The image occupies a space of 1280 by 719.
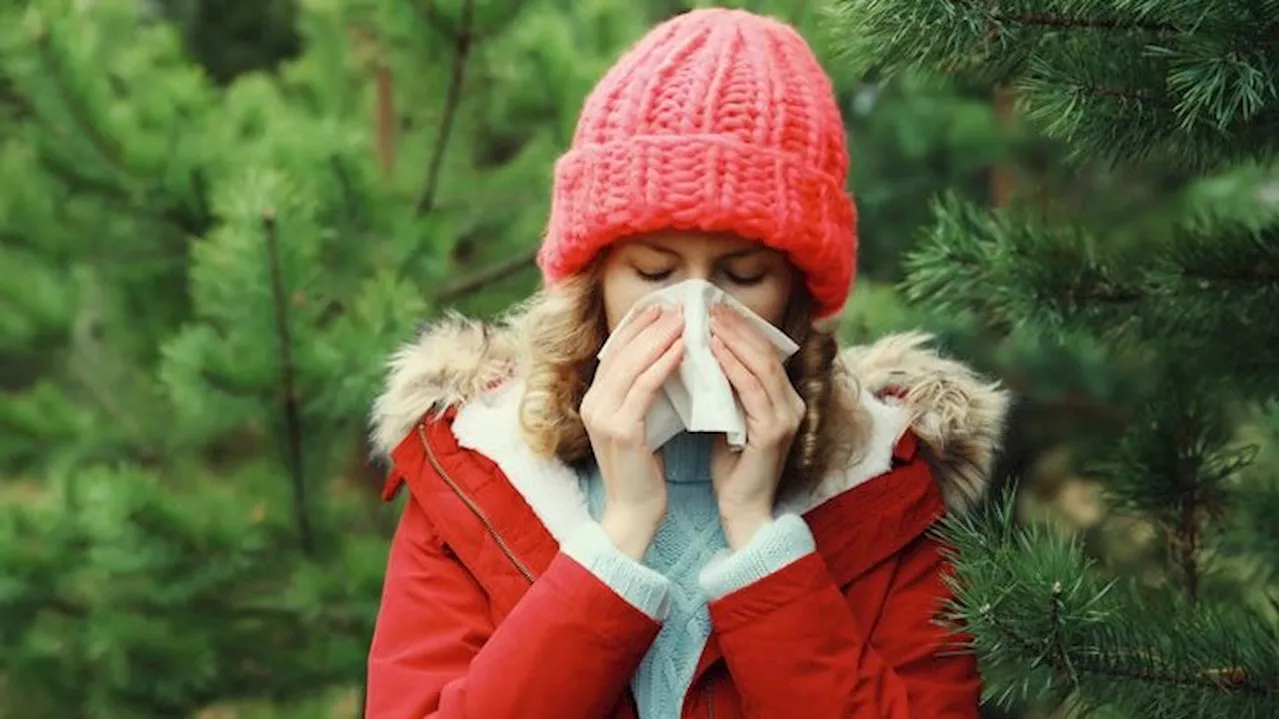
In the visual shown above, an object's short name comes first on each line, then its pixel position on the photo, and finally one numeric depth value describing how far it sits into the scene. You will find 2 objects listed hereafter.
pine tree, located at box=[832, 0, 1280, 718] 2.68
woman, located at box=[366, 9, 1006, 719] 2.77
